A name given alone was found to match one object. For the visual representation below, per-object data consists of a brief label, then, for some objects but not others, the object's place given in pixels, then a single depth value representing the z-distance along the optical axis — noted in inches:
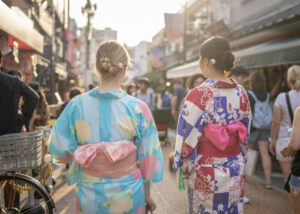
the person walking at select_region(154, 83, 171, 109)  426.9
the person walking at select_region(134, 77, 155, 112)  300.4
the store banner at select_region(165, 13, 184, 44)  558.6
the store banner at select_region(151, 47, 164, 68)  1070.4
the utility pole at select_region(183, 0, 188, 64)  542.0
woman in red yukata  75.1
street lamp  573.9
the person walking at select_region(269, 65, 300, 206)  137.0
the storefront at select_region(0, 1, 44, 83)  174.1
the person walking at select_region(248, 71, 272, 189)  175.6
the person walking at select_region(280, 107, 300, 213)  82.3
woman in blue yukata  62.5
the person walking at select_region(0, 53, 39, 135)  101.4
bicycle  93.7
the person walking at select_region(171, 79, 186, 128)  298.9
